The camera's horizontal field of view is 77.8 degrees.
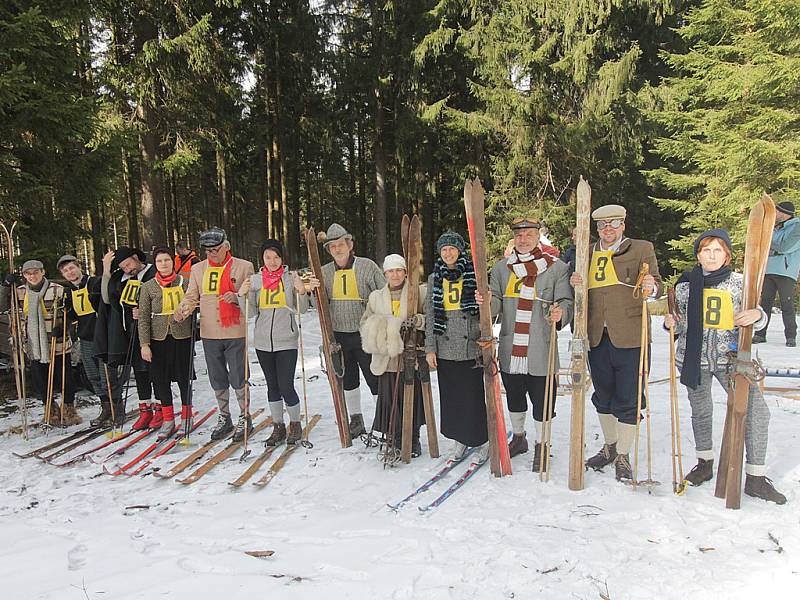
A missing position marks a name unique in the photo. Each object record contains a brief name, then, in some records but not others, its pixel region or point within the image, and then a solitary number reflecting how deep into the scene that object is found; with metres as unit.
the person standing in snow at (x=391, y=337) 4.32
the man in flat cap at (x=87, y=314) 5.74
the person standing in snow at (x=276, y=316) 4.83
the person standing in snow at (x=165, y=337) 5.21
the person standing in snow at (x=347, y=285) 4.82
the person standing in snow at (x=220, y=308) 5.01
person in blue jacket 7.25
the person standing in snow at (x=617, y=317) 3.76
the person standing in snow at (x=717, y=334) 3.43
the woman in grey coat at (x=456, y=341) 4.10
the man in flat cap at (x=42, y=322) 5.77
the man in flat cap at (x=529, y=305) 3.96
